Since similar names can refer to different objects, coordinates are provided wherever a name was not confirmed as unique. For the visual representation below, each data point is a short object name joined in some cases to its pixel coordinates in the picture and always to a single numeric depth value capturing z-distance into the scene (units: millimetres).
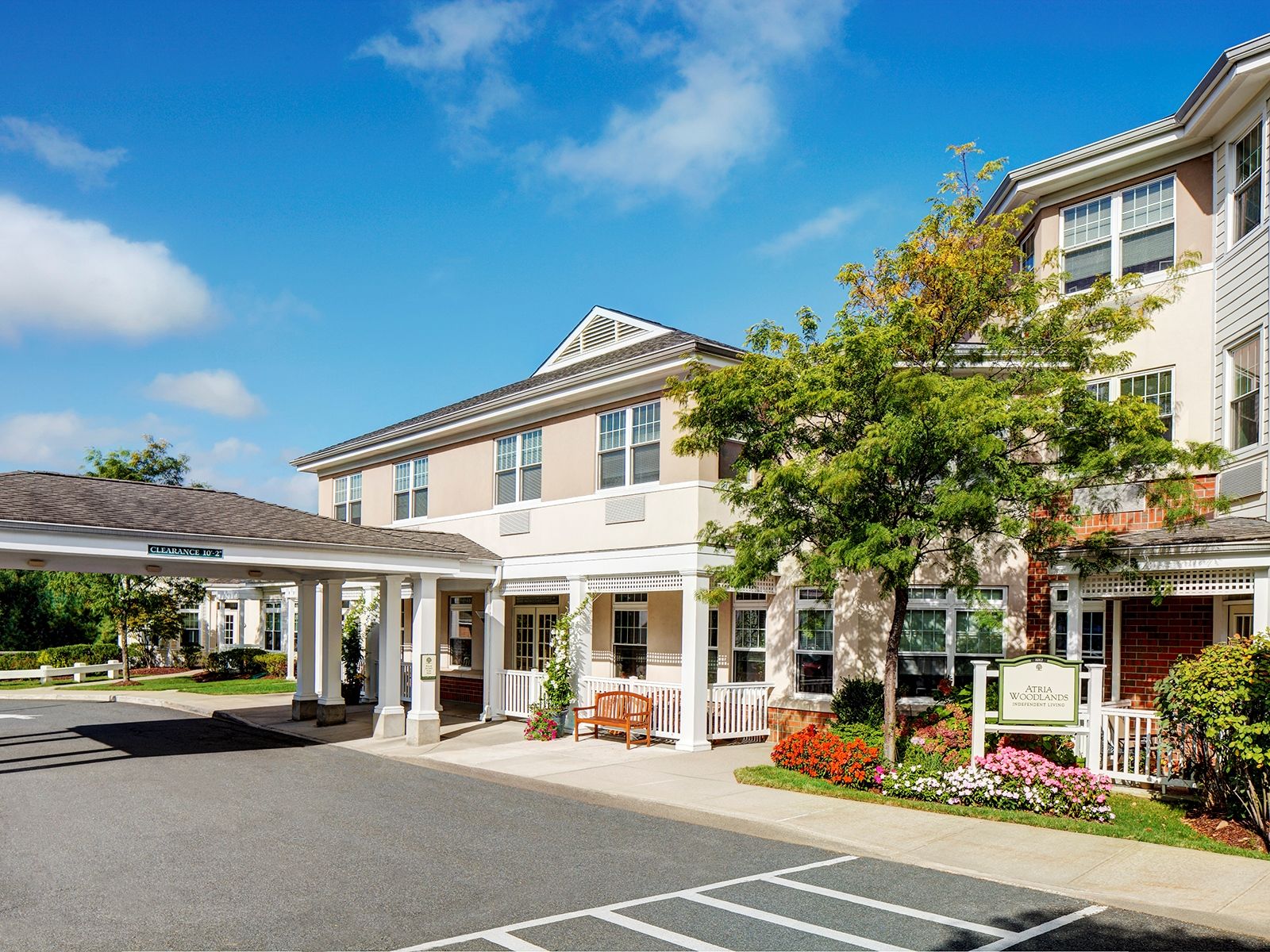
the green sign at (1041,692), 12227
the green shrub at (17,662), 39344
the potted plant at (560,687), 18875
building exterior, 14664
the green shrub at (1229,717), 10055
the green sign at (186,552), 15734
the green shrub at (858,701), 15688
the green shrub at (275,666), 36125
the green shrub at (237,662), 36594
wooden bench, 17359
